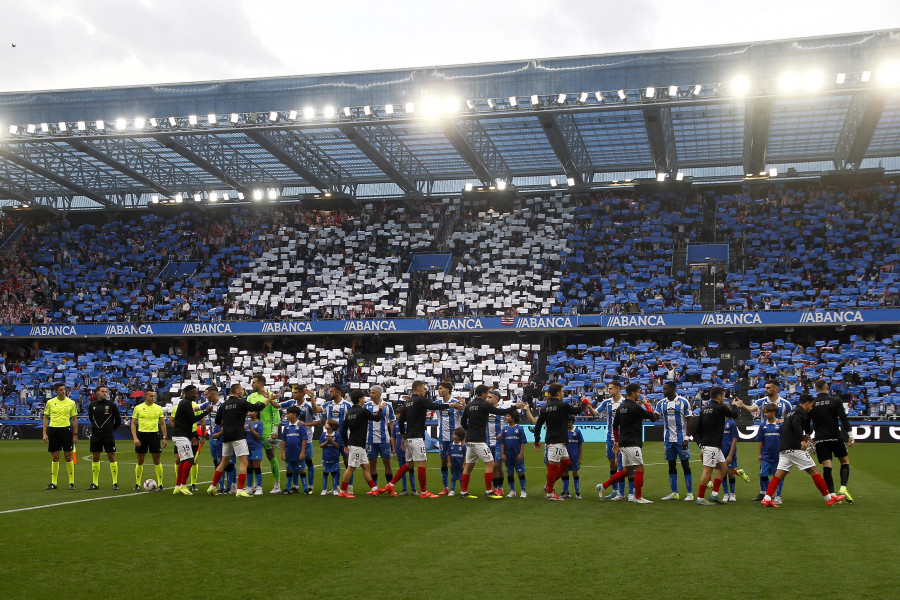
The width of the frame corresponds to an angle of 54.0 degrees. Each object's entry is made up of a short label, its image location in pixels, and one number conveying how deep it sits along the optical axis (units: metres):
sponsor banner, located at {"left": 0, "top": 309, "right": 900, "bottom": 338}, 38.19
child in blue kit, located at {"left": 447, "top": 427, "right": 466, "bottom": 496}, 16.94
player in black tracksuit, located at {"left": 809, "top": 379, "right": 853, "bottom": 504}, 15.47
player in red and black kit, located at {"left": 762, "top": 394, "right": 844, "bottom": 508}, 14.68
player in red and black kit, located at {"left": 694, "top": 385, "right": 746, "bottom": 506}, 14.90
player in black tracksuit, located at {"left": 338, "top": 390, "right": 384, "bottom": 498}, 16.25
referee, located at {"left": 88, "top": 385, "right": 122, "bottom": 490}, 17.58
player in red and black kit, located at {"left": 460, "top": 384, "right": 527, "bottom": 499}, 16.02
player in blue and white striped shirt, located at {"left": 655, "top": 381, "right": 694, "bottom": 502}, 15.59
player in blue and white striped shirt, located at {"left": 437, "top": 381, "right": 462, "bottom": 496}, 17.62
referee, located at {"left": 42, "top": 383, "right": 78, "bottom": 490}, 17.80
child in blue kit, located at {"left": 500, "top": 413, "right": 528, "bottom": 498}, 16.64
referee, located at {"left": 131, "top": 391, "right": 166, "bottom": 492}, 17.66
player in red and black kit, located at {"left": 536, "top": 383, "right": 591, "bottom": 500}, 15.73
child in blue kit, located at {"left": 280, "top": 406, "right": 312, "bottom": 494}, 17.03
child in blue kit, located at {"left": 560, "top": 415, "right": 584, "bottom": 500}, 16.48
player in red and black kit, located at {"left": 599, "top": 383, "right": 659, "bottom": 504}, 14.99
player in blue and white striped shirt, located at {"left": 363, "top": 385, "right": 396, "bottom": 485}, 16.78
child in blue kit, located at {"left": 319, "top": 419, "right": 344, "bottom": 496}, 16.83
